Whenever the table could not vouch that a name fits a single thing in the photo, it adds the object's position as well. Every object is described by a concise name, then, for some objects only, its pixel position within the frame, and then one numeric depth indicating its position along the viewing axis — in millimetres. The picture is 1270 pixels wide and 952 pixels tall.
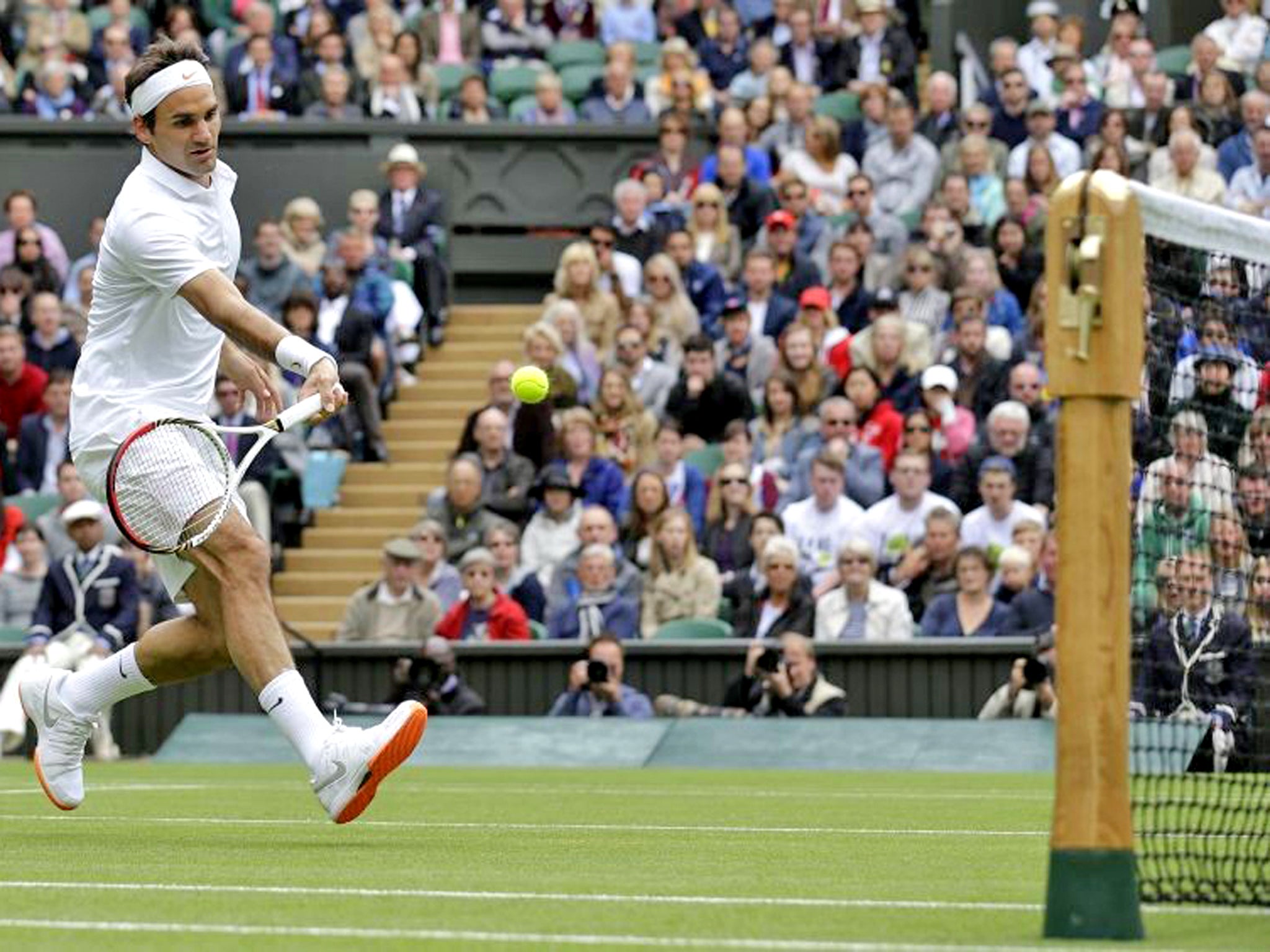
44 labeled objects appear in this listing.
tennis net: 7234
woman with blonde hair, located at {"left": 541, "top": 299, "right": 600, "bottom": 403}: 22125
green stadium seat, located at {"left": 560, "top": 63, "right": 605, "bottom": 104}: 27266
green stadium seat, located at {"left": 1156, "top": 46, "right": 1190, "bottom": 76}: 25625
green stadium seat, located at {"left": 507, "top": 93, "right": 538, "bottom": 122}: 26911
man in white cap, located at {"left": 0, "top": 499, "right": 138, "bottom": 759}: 19047
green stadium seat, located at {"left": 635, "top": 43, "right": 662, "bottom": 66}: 27438
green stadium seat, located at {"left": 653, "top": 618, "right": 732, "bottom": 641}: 18766
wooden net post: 5820
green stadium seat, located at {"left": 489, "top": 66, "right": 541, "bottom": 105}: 27516
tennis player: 8734
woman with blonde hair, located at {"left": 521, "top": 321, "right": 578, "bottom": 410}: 21688
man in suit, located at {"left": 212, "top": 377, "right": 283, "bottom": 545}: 20953
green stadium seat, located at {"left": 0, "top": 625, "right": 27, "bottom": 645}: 20031
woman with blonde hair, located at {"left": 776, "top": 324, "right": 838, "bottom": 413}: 20797
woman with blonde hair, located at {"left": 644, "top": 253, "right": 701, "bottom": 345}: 22312
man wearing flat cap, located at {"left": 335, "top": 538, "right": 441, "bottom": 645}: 19500
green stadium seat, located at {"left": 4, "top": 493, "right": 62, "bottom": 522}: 22016
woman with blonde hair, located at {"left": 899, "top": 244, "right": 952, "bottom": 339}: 21719
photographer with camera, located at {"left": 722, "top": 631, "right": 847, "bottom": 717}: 17578
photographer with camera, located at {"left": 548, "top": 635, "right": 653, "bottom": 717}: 17953
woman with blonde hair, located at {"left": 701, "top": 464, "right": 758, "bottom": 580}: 19500
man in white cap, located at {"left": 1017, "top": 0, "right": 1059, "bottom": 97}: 25453
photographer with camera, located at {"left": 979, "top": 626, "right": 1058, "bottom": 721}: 16906
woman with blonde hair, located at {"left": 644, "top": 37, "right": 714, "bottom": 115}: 25953
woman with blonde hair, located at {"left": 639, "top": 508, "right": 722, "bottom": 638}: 19109
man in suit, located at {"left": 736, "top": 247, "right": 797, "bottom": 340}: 22094
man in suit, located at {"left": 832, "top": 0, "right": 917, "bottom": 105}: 26266
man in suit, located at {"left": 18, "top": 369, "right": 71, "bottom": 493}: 22531
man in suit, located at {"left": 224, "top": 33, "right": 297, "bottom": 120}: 26906
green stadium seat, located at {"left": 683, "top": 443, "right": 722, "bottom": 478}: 20891
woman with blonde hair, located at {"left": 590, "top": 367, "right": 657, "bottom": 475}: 21188
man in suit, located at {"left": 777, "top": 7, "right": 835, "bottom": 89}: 26203
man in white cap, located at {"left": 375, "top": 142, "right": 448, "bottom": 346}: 24703
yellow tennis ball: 11203
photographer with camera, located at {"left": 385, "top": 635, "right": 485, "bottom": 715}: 18484
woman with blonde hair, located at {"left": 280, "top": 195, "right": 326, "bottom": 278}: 24234
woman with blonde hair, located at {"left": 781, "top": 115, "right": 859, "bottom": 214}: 23984
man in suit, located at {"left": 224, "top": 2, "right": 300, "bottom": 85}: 27047
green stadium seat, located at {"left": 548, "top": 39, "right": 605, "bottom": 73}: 27656
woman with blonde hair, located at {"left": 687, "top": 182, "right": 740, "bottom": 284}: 23031
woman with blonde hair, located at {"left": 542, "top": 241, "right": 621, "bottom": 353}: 22578
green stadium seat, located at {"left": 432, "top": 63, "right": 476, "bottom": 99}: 27516
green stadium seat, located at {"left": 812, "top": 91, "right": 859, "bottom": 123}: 25531
